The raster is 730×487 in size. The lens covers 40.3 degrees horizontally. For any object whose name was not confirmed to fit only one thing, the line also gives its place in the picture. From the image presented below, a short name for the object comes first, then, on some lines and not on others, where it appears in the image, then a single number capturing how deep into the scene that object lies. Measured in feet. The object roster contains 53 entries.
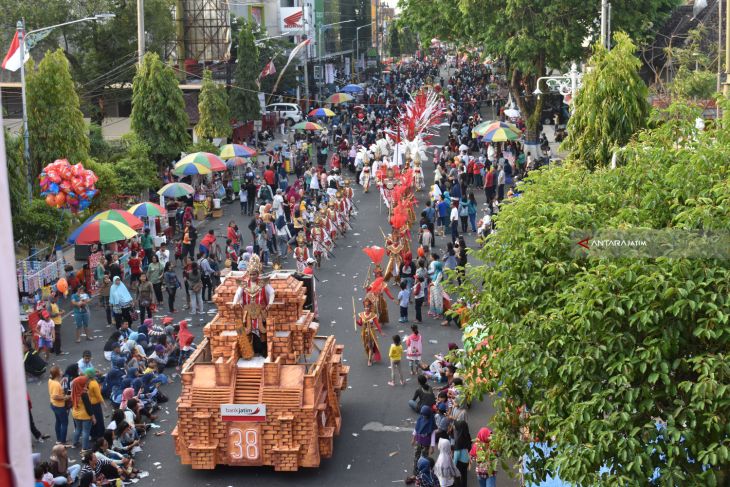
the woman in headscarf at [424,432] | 43.86
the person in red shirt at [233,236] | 78.42
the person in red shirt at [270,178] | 107.96
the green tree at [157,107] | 104.68
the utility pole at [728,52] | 63.29
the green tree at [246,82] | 153.99
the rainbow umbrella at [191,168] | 94.27
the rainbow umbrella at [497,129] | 117.26
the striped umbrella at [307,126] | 139.33
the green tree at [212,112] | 127.95
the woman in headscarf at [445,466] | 40.98
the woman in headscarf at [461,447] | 42.19
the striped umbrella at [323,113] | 159.53
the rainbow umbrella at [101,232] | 68.03
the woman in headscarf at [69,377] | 48.08
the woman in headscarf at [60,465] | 40.11
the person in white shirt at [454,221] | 86.28
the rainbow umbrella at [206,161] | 94.94
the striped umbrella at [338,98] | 180.34
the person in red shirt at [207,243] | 73.46
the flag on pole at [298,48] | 168.91
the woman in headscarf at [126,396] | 49.37
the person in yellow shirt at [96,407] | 46.85
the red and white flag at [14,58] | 76.07
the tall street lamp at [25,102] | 75.15
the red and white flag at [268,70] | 154.81
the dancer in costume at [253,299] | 44.16
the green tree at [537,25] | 116.57
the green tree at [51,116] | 83.05
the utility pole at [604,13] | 78.91
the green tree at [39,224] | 73.67
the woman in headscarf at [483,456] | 34.24
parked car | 173.23
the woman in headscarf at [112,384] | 50.60
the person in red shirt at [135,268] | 71.72
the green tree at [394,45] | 384.78
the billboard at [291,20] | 225.68
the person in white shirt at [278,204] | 86.44
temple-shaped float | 43.37
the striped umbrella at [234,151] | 108.47
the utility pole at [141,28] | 100.07
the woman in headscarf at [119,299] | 64.13
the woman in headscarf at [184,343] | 58.65
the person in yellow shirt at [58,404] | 46.83
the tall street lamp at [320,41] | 243.40
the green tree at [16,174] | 73.51
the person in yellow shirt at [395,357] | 53.93
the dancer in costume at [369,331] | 58.08
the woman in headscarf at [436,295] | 67.82
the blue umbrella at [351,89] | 211.82
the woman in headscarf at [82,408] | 46.42
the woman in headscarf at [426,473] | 42.29
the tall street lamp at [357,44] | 302.70
